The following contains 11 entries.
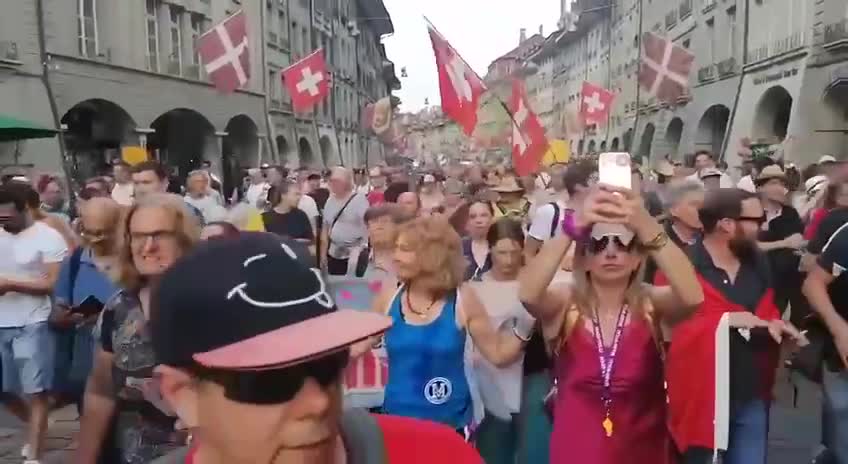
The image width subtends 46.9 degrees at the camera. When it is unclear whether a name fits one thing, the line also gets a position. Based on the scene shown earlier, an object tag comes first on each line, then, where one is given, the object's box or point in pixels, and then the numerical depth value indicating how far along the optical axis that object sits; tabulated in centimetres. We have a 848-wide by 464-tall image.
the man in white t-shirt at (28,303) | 591
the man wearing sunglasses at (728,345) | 427
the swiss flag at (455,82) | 1393
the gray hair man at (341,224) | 934
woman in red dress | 357
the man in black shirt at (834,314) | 457
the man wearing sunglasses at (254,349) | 141
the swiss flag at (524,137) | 1400
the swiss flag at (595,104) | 2547
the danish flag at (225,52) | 1852
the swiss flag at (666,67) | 2184
